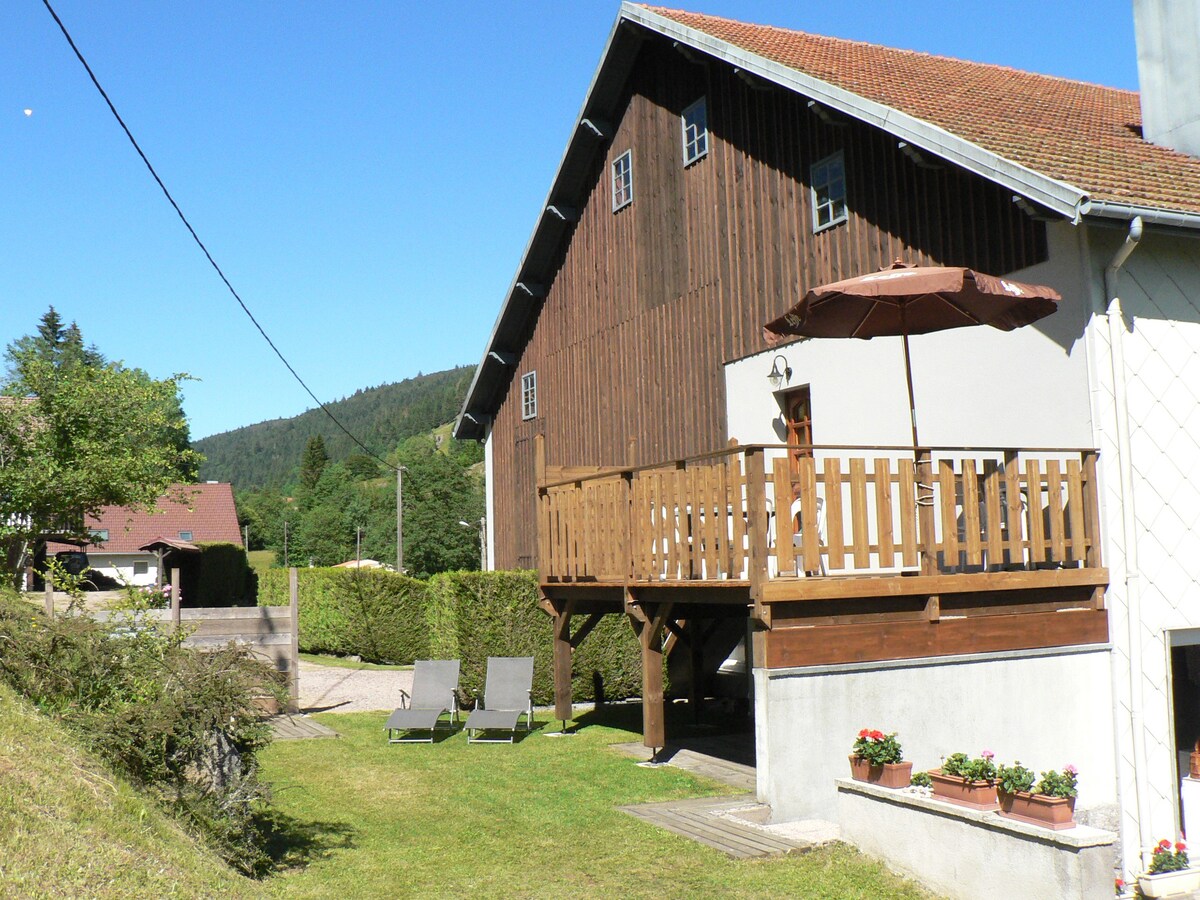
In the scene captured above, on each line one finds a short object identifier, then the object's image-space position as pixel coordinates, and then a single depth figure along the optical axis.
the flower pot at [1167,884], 8.19
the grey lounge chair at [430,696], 12.77
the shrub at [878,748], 8.13
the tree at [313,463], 142.00
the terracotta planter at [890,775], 8.05
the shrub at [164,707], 6.81
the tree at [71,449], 20.78
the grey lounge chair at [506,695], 12.66
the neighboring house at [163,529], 59.22
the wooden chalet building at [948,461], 8.93
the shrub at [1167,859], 8.92
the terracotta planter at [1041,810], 6.82
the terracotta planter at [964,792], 7.38
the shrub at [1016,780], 7.13
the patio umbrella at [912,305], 8.70
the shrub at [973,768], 7.44
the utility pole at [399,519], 46.04
